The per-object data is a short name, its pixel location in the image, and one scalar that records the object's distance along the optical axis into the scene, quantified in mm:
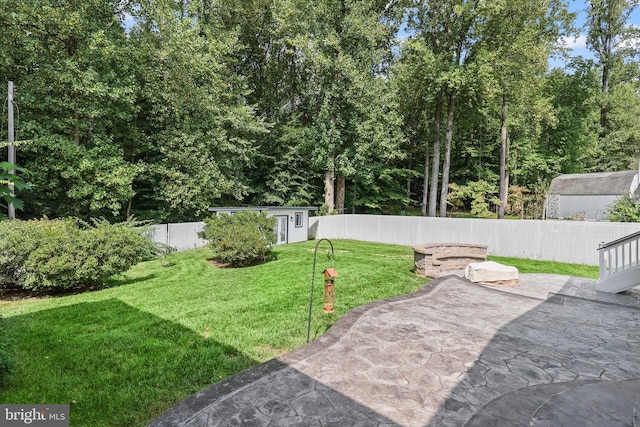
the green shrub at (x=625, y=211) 10906
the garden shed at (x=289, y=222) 15370
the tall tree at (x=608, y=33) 22797
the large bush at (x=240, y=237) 9500
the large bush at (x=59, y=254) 6191
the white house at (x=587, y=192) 17328
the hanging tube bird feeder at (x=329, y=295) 4410
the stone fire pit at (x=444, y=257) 8102
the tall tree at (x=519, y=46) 15930
